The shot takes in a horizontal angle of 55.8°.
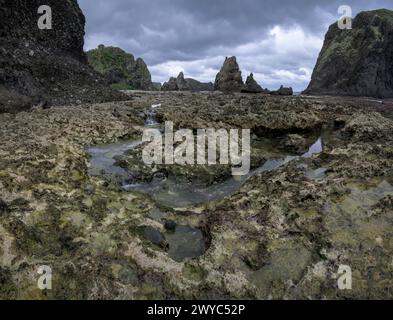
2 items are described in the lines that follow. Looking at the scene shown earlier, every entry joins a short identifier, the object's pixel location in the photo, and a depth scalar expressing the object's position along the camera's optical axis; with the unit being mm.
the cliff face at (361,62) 88312
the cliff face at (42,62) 23106
